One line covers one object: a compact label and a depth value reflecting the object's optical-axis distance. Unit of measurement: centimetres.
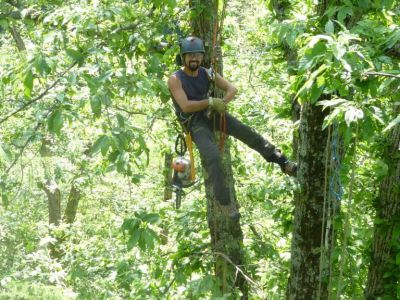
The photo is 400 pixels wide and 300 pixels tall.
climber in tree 887
